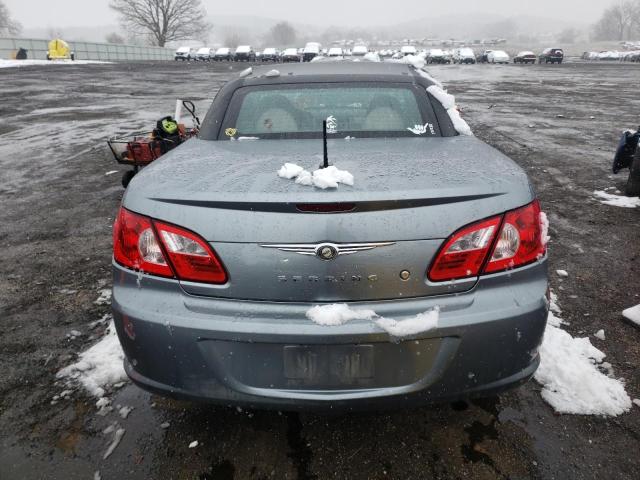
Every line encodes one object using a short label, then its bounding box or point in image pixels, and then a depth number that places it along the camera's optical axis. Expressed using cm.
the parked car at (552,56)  4781
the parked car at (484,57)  5153
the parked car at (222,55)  5772
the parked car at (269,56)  5356
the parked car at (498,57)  4841
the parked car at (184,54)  5728
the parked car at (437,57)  4994
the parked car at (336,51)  5154
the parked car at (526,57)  4781
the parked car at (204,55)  5767
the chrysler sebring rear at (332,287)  169
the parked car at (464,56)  4888
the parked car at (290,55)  5225
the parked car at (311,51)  5331
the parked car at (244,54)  5506
